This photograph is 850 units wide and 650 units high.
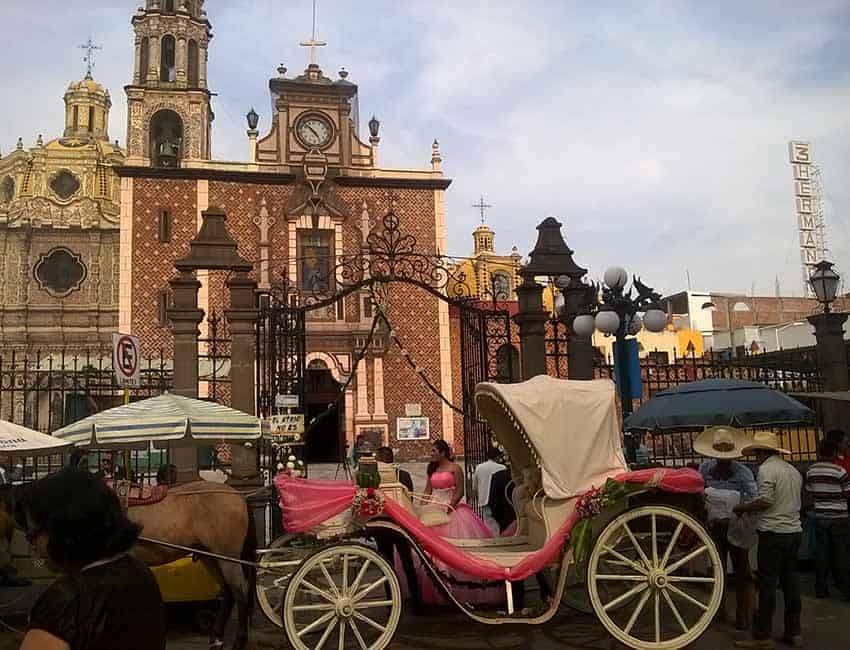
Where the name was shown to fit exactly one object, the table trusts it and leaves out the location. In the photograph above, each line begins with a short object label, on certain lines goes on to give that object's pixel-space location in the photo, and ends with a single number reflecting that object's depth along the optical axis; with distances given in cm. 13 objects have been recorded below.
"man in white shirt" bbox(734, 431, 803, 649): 629
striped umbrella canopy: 748
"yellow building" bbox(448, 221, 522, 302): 4297
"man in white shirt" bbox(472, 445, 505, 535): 1023
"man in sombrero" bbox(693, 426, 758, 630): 682
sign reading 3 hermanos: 5025
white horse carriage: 588
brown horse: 626
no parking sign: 854
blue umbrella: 846
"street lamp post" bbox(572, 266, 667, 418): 1011
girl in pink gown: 710
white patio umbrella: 745
